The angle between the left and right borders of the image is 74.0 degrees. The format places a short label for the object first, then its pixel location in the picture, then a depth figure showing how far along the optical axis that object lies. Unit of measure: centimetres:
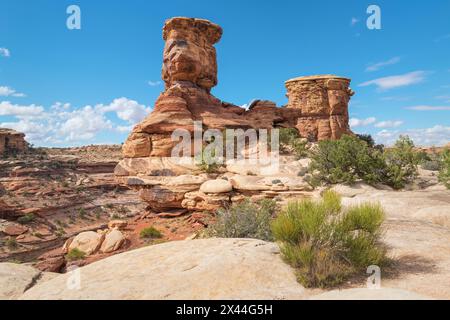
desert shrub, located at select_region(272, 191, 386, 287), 390
